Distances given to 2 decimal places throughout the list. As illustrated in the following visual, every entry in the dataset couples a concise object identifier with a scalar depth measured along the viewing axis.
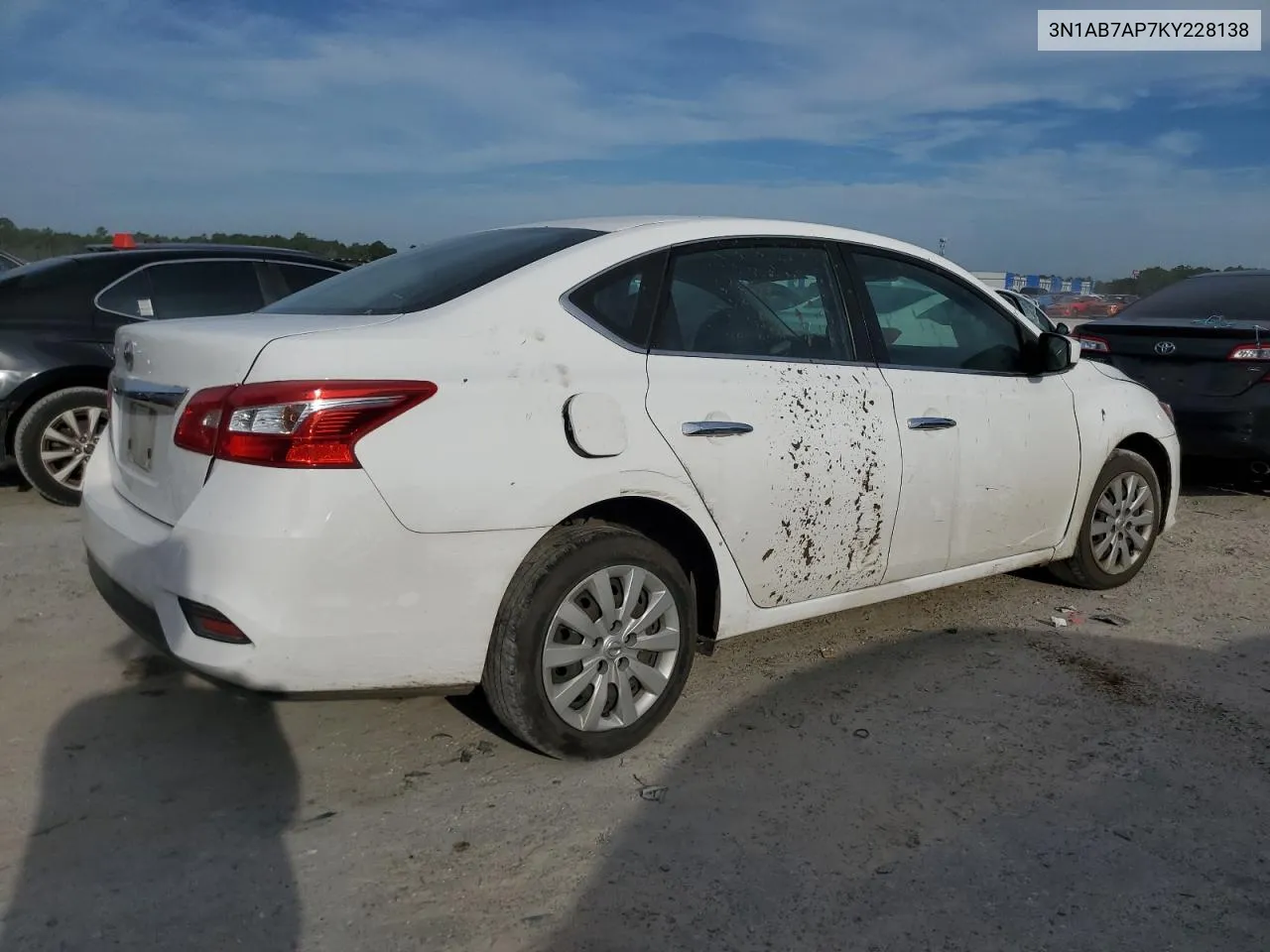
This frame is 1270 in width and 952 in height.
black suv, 6.03
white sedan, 2.63
